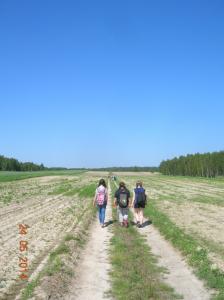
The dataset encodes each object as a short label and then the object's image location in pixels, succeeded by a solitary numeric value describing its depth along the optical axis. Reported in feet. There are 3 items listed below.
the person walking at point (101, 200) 51.92
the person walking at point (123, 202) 50.89
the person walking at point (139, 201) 51.74
